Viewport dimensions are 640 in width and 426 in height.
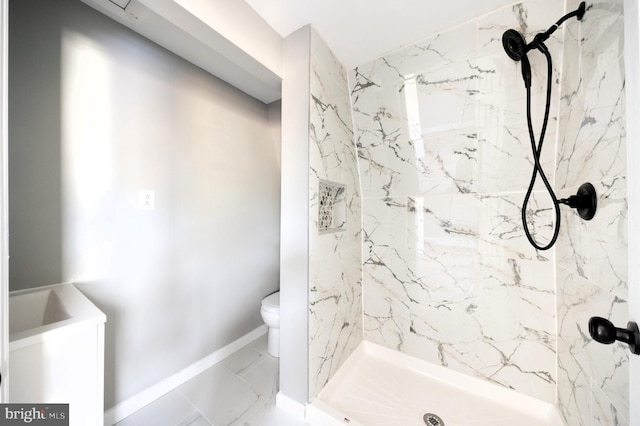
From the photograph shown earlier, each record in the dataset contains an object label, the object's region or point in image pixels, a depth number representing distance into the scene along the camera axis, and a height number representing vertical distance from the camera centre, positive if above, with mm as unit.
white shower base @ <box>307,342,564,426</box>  1255 -1205
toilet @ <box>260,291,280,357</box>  1794 -878
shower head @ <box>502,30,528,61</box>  1054 +846
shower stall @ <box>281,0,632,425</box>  937 +46
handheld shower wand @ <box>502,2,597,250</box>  900 +731
